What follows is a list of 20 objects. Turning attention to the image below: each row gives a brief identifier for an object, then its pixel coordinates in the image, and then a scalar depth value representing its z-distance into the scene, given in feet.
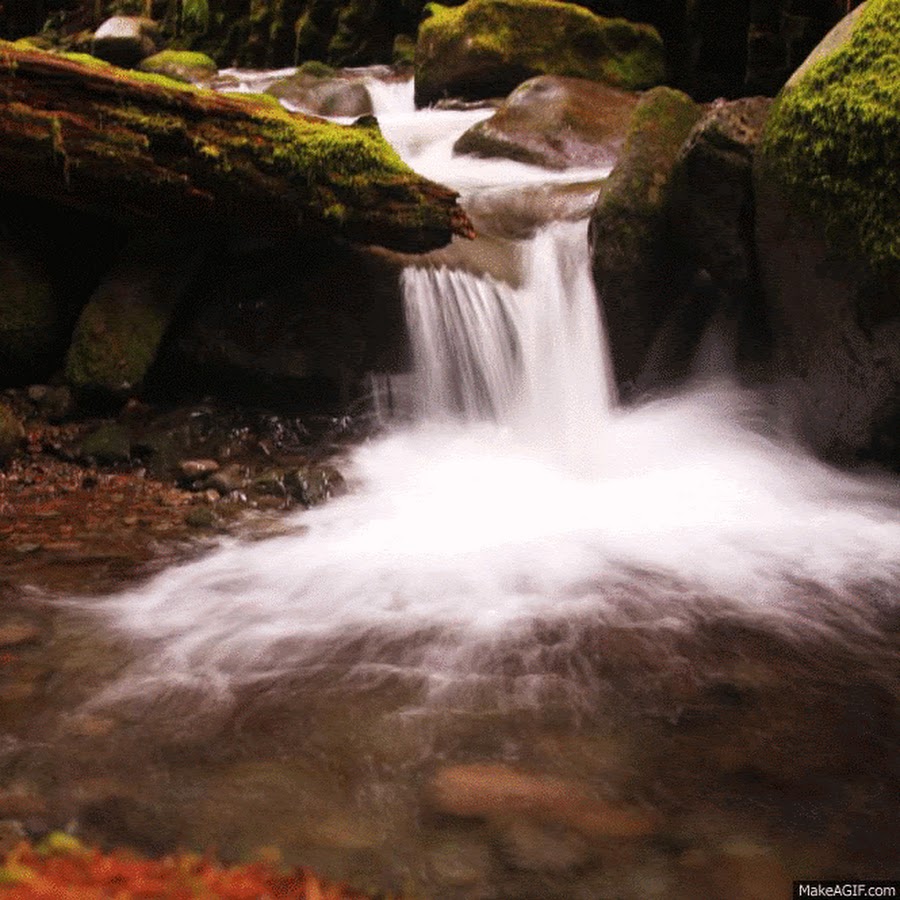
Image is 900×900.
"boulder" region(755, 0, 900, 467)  16.20
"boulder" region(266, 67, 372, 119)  43.57
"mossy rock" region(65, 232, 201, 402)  19.99
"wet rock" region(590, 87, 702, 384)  21.04
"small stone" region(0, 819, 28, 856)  6.31
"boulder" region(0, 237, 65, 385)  20.06
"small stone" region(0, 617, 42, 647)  10.35
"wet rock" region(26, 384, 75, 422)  19.69
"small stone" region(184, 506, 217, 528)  15.78
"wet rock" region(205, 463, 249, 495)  17.58
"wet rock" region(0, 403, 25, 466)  17.93
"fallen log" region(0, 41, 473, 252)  17.16
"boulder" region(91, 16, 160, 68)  59.57
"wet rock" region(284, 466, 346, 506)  17.30
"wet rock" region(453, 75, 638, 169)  31.50
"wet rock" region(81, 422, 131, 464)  18.49
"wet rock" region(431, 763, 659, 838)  6.90
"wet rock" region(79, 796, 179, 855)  6.59
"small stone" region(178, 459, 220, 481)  18.06
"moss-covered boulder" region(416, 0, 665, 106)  41.04
